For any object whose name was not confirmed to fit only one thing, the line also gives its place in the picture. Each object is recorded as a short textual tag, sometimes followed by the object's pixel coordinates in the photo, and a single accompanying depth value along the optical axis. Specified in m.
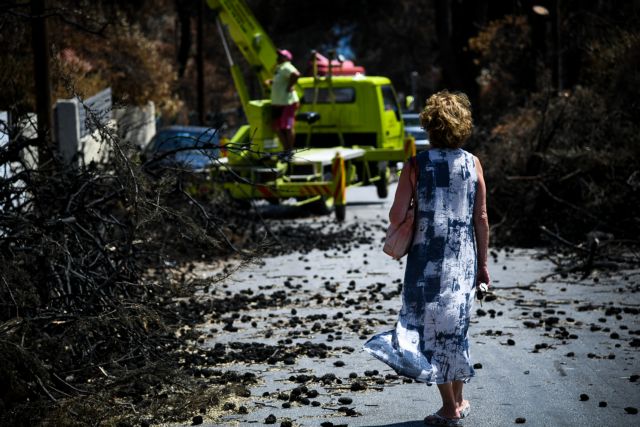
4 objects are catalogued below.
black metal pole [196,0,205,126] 40.41
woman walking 6.81
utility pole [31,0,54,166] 13.87
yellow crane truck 21.84
